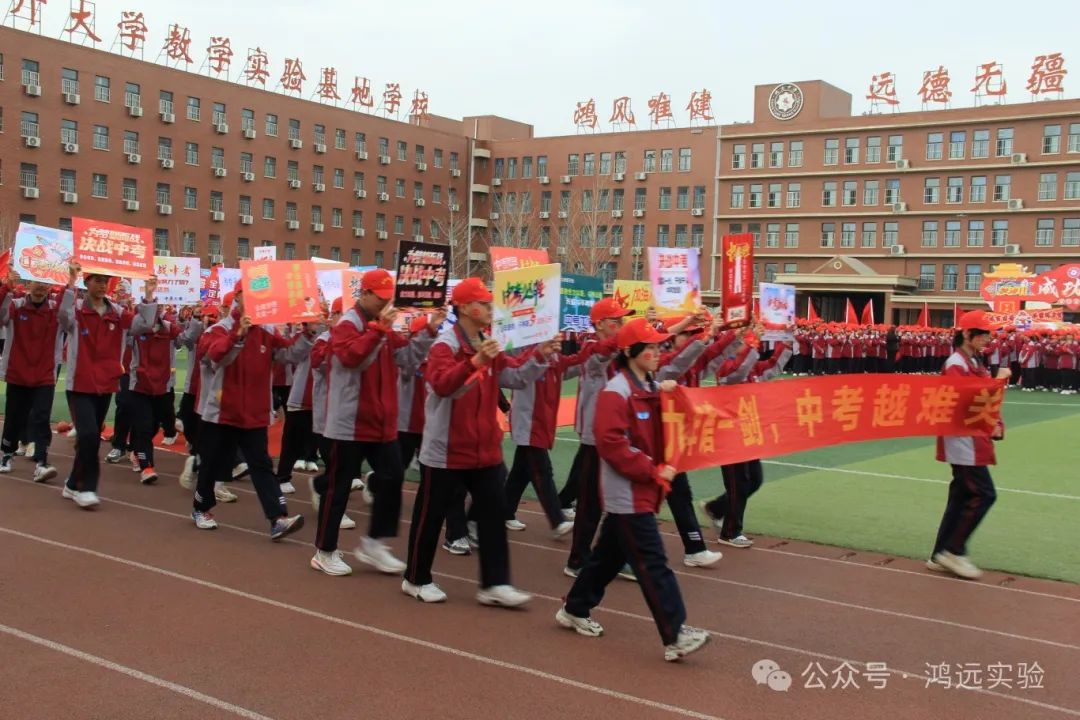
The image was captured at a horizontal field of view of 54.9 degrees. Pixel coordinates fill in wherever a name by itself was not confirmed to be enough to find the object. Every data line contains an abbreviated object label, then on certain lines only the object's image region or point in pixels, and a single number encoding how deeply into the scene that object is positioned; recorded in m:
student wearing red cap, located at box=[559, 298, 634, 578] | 6.78
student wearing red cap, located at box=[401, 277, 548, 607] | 6.12
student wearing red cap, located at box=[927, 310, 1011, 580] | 7.28
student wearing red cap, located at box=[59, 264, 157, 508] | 8.73
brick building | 53.34
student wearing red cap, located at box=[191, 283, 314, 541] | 7.75
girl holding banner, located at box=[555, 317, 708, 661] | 5.27
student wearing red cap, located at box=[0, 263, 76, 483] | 9.77
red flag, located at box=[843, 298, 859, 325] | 37.56
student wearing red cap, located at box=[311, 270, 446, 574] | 6.81
